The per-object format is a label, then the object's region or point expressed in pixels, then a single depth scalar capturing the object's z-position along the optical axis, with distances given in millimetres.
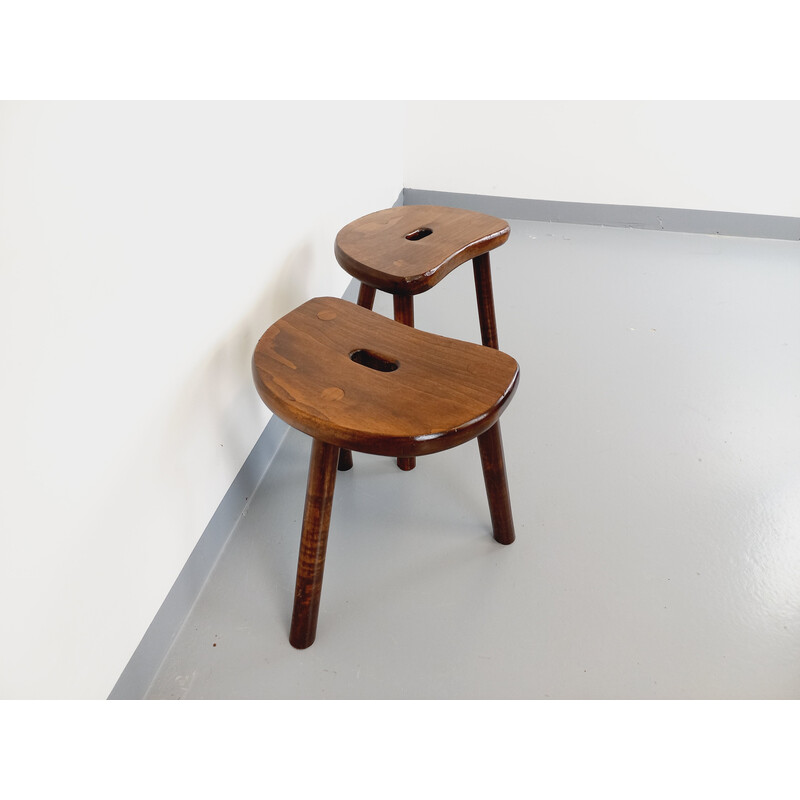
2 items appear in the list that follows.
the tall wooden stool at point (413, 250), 1352
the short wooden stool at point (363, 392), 965
